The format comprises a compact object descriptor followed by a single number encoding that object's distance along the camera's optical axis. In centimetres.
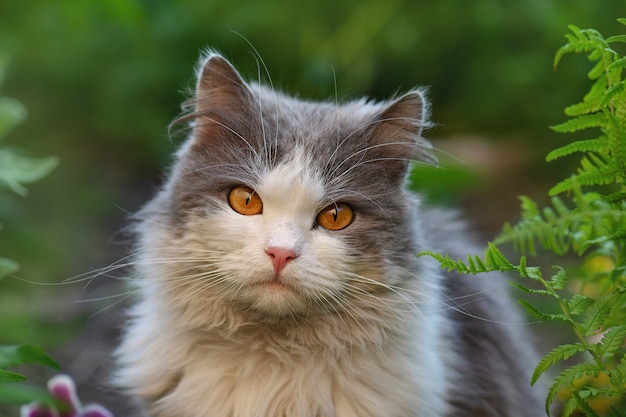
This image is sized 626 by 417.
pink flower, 221
